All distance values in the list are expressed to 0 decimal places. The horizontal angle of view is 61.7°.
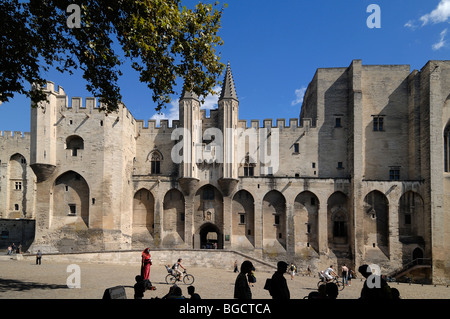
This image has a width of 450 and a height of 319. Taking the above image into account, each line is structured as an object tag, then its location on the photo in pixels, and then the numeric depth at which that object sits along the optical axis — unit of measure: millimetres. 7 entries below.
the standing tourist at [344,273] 22612
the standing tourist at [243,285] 7598
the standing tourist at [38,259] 24138
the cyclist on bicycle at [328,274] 19703
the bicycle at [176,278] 18734
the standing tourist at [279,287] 7340
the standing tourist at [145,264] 15039
